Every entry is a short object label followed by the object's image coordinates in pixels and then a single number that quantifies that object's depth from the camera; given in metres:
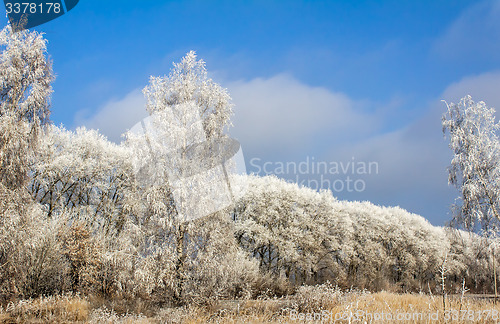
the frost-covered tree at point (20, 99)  11.84
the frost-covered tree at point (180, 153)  15.05
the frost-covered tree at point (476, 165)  19.50
